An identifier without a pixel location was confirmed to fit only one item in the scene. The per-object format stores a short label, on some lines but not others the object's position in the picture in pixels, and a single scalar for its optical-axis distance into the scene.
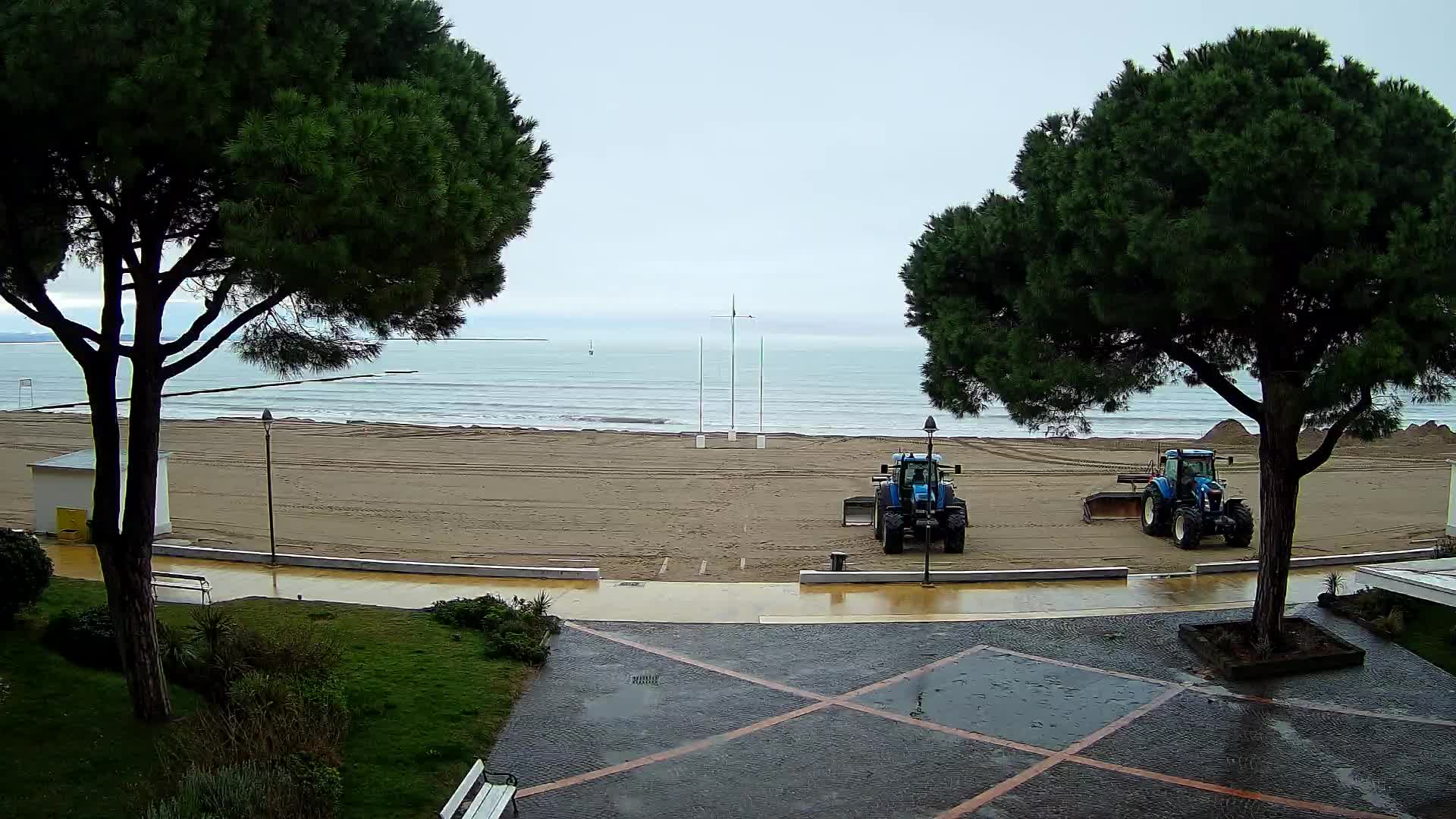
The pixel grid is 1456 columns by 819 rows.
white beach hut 17.08
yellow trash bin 16.94
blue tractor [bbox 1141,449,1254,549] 19.27
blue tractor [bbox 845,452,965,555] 18.48
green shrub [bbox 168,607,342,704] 8.75
